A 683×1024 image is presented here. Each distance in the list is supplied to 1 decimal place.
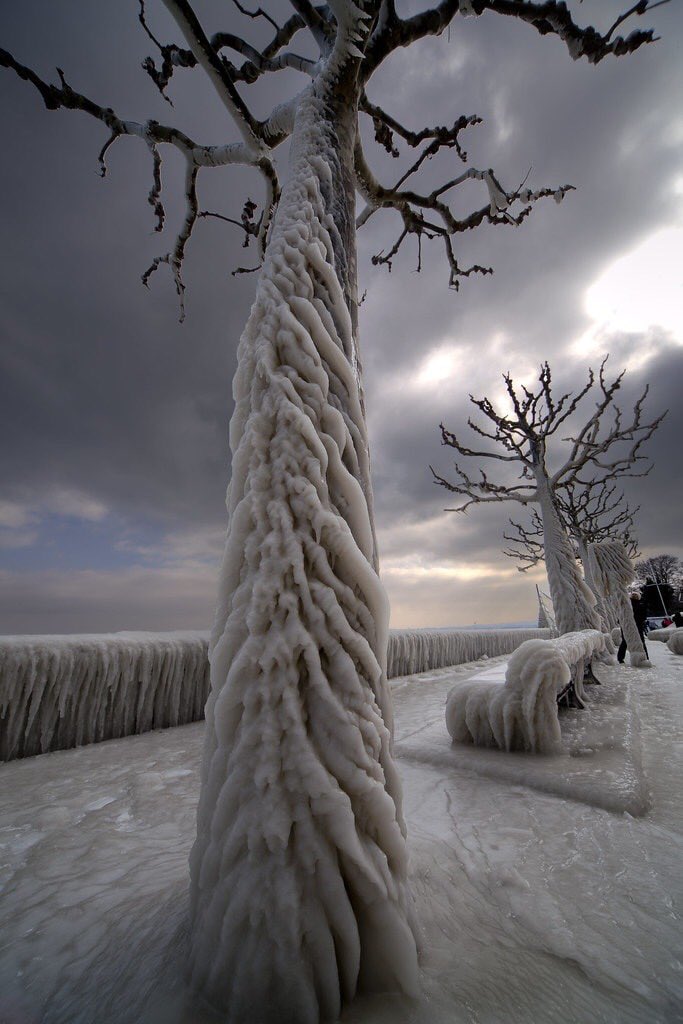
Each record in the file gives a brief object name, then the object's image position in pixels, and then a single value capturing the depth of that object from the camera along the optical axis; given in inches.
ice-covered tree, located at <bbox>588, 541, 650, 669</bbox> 269.0
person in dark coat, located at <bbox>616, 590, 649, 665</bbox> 285.0
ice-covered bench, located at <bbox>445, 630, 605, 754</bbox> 73.6
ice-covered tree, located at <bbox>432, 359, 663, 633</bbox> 203.2
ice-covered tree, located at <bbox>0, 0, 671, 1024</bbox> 24.2
